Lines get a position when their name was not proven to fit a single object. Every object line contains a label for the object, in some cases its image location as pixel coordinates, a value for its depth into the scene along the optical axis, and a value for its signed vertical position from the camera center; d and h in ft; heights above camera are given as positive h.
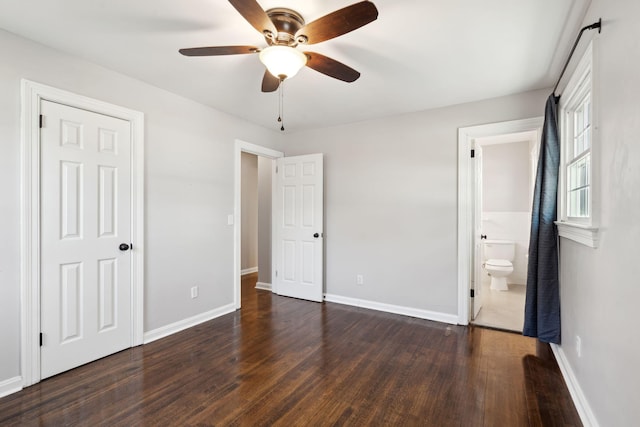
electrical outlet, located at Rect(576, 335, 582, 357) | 6.40 -2.85
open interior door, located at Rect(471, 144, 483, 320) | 11.28 -0.88
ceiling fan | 4.85 +3.21
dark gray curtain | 8.27 -0.54
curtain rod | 5.26 +3.59
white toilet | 15.20 -2.57
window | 5.62 +1.30
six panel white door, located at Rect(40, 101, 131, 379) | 7.36 -0.69
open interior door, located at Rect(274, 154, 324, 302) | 13.69 -0.71
